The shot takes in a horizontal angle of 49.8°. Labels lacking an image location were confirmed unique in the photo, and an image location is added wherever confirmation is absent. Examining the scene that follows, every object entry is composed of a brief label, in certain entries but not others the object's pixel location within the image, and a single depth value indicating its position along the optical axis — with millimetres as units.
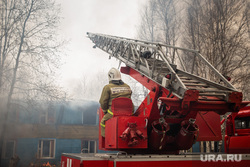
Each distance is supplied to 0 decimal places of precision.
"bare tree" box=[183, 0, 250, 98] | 15000
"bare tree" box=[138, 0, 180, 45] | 18969
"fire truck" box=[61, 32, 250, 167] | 4457
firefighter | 5770
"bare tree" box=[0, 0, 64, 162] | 13953
